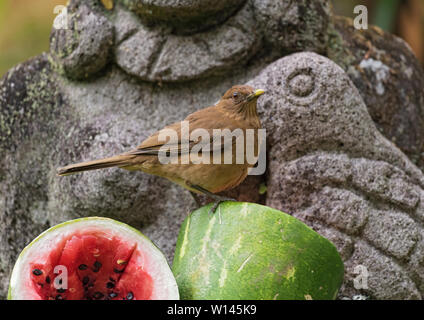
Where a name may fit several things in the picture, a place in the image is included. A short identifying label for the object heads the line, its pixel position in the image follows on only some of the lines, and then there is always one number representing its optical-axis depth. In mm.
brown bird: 2592
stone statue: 2762
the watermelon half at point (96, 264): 2186
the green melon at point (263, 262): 2090
